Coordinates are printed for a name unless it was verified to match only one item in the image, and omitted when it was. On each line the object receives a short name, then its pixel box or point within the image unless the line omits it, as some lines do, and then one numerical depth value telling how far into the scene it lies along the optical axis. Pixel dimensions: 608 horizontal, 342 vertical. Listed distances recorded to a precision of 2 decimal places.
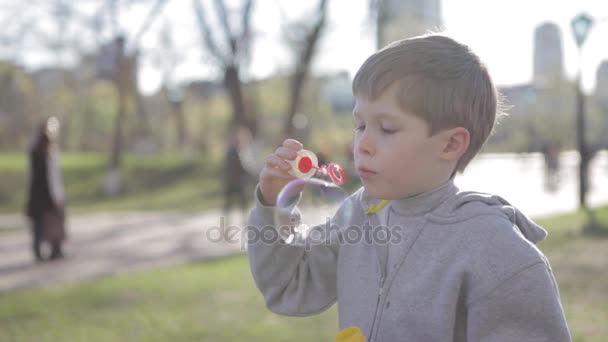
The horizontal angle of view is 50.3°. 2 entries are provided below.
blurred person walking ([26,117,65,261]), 8.29
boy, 1.35
